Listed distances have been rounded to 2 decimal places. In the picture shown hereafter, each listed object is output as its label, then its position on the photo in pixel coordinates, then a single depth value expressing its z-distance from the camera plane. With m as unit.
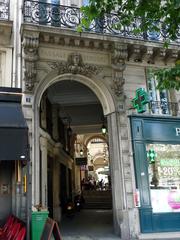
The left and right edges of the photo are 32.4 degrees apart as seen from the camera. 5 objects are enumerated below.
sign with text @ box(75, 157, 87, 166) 25.48
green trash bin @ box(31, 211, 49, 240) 8.00
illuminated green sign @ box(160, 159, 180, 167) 11.24
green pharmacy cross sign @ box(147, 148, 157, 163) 10.93
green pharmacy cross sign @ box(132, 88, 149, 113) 10.53
